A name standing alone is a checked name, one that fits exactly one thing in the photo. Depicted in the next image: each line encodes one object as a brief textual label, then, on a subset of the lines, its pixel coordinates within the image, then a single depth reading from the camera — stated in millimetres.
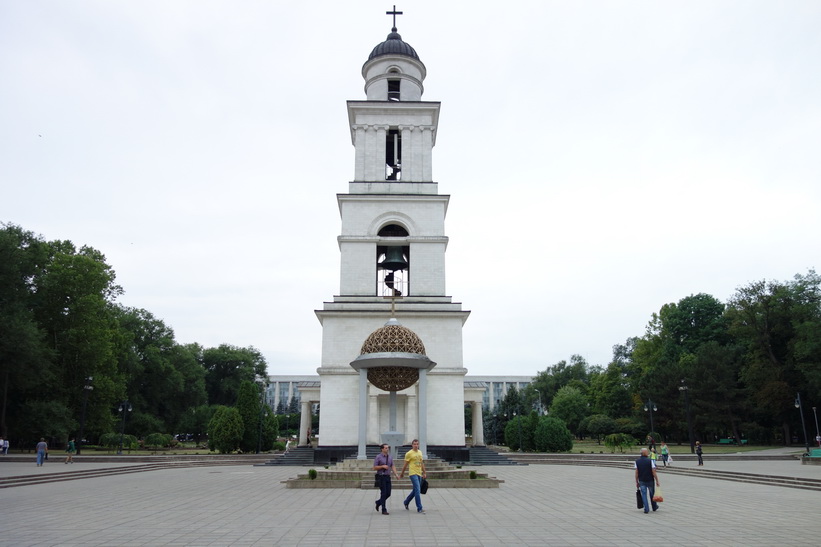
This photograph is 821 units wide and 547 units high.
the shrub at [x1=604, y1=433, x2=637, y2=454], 40000
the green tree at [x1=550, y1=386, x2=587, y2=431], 68000
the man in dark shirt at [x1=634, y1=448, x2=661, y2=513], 12000
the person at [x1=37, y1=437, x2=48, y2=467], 26406
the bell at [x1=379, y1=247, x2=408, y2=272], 31317
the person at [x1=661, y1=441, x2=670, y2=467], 27625
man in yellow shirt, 11903
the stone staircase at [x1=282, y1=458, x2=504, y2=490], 18000
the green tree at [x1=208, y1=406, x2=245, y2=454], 36875
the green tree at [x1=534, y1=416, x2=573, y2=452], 38375
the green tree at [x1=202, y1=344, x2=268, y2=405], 71688
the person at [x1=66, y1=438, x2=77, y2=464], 28016
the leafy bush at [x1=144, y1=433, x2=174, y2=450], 45875
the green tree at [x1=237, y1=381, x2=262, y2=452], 37562
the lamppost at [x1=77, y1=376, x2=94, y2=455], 35094
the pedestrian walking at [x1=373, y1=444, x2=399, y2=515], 11758
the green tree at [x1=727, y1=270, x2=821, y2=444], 44344
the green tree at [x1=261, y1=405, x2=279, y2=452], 40875
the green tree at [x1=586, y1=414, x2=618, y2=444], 57612
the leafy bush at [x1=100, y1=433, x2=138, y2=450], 40688
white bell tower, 28219
